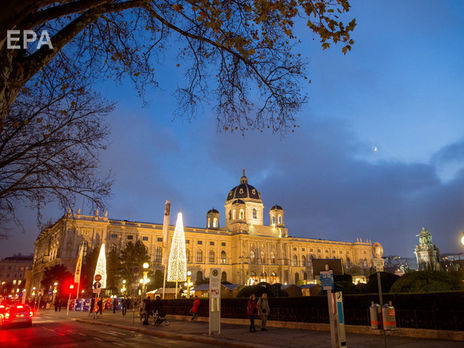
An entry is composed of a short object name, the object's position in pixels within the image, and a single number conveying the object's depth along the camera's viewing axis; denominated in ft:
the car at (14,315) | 59.88
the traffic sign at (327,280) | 29.84
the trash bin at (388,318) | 28.35
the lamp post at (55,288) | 171.27
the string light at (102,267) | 117.88
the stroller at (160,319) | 60.75
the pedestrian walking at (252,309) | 46.29
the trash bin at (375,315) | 29.68
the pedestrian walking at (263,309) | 47.47
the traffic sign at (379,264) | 29.73
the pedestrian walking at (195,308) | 66.95
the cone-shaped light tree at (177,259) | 110.73
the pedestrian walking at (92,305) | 92.44
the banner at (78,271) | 106.51
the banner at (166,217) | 96.36
